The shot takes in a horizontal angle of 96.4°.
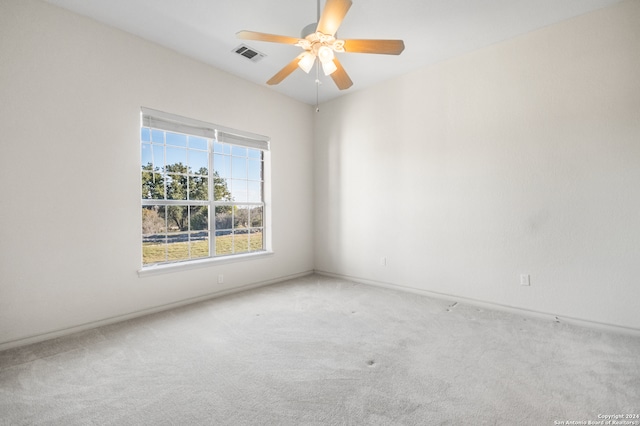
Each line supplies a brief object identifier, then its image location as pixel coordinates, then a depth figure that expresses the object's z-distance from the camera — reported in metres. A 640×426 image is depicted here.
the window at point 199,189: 3.26
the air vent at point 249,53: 3.21
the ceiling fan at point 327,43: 1.88
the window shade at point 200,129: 3.15
